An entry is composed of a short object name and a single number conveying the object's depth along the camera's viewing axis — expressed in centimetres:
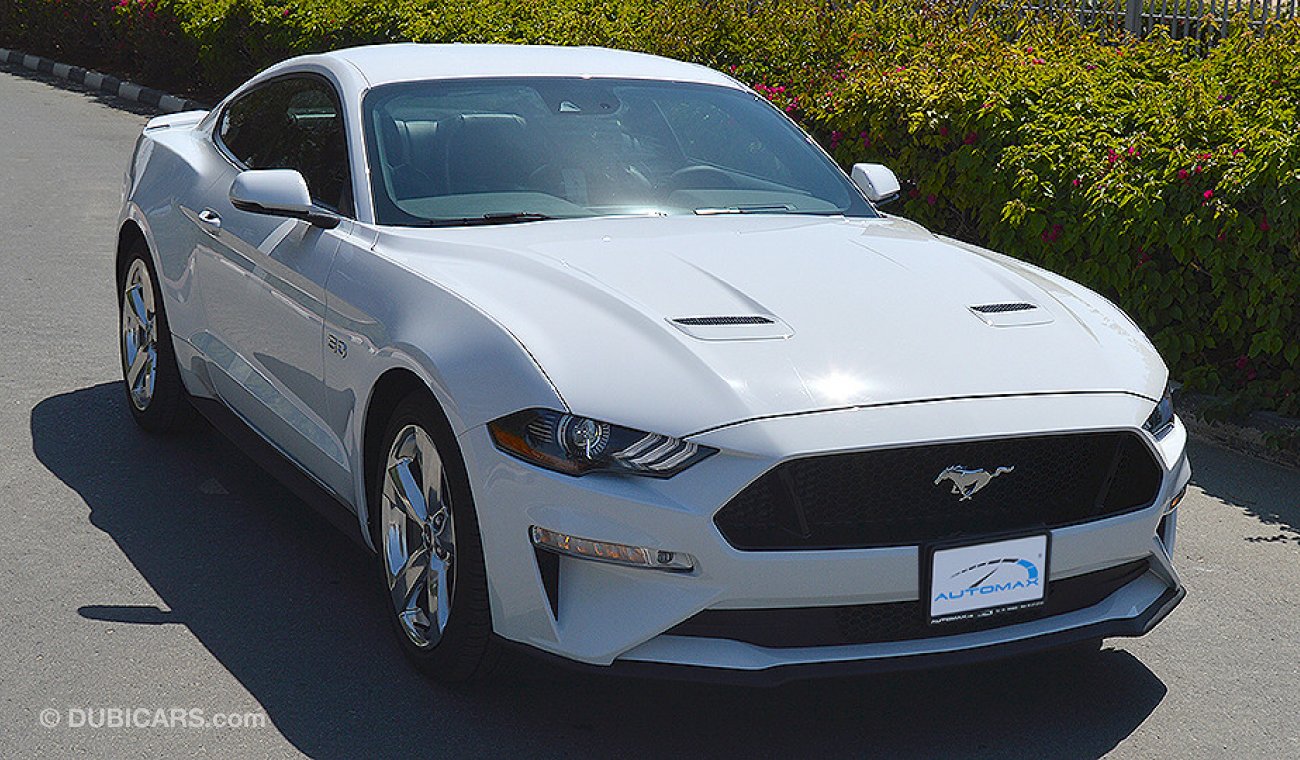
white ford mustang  348
